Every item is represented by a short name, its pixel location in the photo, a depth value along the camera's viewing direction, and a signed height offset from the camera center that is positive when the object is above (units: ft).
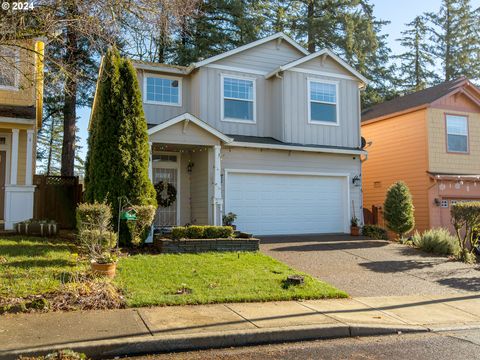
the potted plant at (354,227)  52.90 -2.15
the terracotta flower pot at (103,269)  26.84 -3.48
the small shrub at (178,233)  36.73 -1.91
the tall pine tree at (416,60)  118.73 +39.29
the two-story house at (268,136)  49.85 +8.52
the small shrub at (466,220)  42.75 -1.13
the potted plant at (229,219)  46.29 -1.02
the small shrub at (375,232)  51.78 -2.69
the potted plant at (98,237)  27.12 -1.86
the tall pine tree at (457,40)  116.78 +43.53
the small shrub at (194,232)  37.14 -1.86
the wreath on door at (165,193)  49.60 +1.74
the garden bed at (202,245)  35.88 -2.90
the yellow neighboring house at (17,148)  42.47 +6.13
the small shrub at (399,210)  49.67 -0.20
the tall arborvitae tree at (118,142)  36.91 +5.53
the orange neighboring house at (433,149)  62.18 +8.33
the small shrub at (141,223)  36.01 -1.11
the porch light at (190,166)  50.89 +4.75
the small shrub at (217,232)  37.83 -1.91
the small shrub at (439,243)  44.09 -3.39
